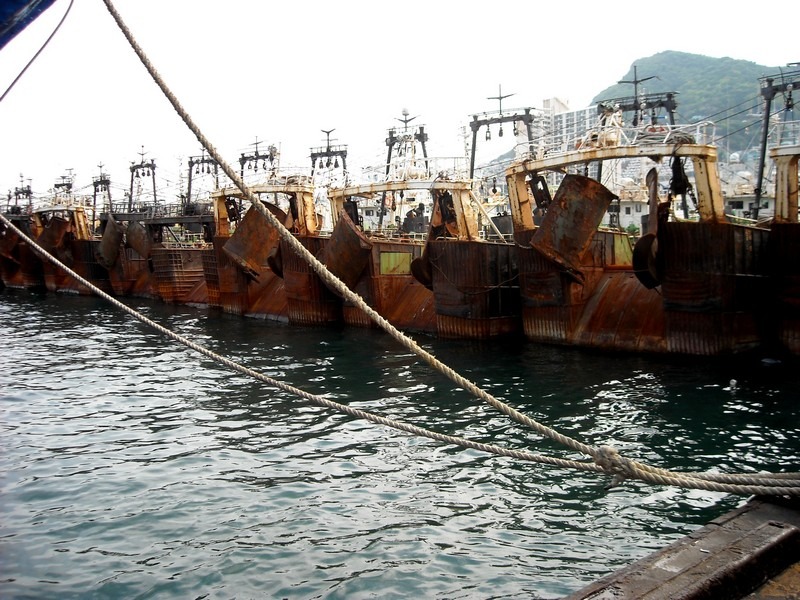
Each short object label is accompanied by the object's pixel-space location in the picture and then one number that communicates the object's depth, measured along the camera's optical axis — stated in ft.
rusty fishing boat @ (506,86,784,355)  51.78
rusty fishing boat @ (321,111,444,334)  74.95
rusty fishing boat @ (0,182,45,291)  146.41
